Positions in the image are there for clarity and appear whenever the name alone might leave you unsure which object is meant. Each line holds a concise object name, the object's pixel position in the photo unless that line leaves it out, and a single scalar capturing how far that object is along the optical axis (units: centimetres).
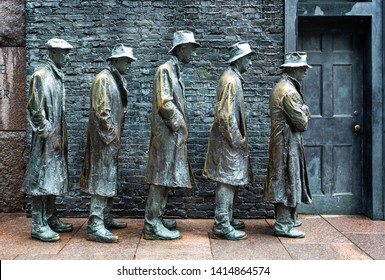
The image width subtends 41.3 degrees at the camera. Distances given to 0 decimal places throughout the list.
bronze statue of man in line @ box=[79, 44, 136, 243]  583
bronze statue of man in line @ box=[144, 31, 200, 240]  590
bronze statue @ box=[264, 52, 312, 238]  610
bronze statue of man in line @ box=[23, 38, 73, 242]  582
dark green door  770
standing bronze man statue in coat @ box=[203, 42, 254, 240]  593
